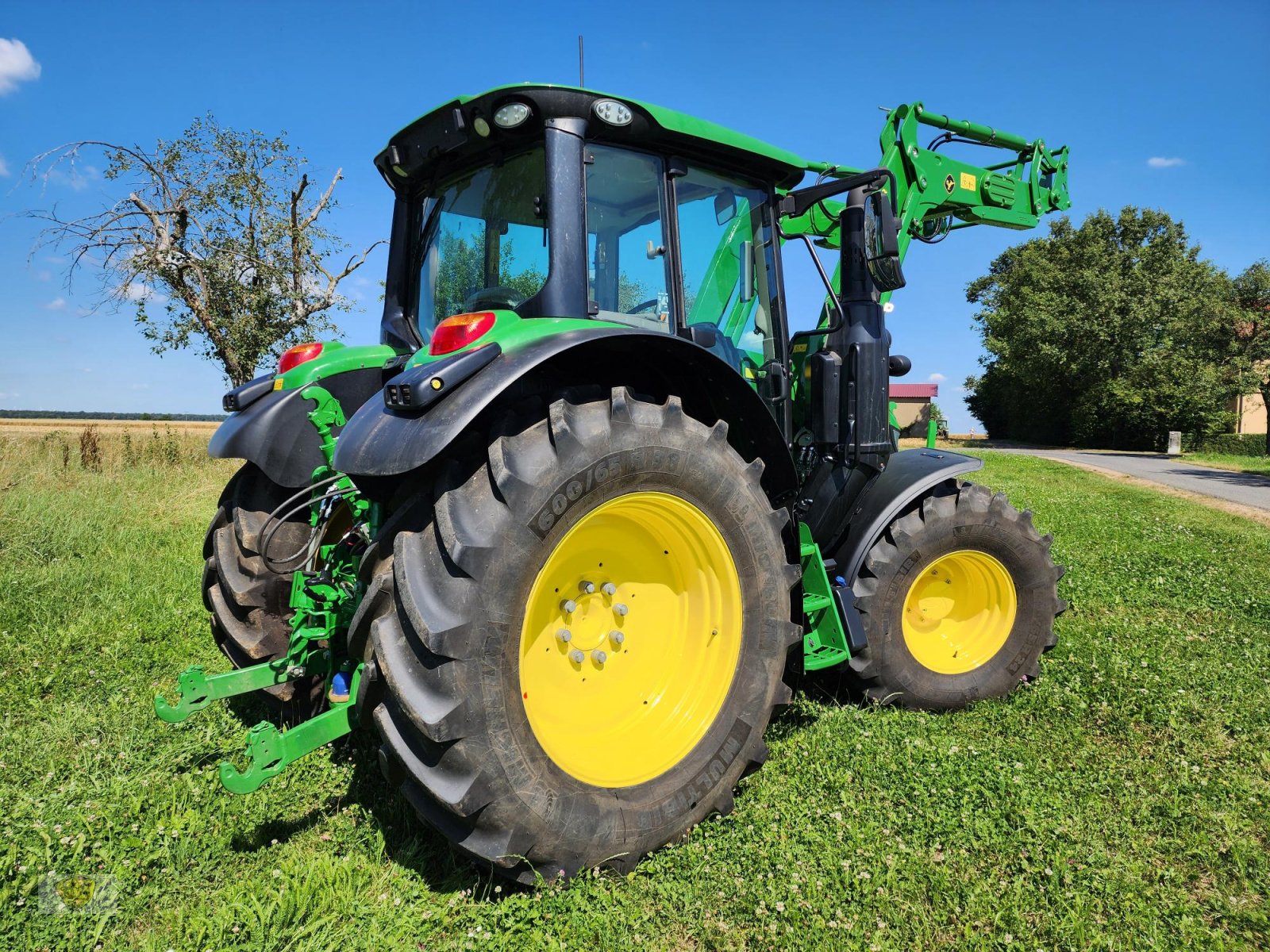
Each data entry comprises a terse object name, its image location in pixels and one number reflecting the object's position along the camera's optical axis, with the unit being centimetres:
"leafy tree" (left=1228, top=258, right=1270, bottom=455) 3178
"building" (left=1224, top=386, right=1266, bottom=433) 4156
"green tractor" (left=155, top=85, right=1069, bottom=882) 222
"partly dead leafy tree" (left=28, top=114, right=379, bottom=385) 1328
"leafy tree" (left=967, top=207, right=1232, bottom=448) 3288
